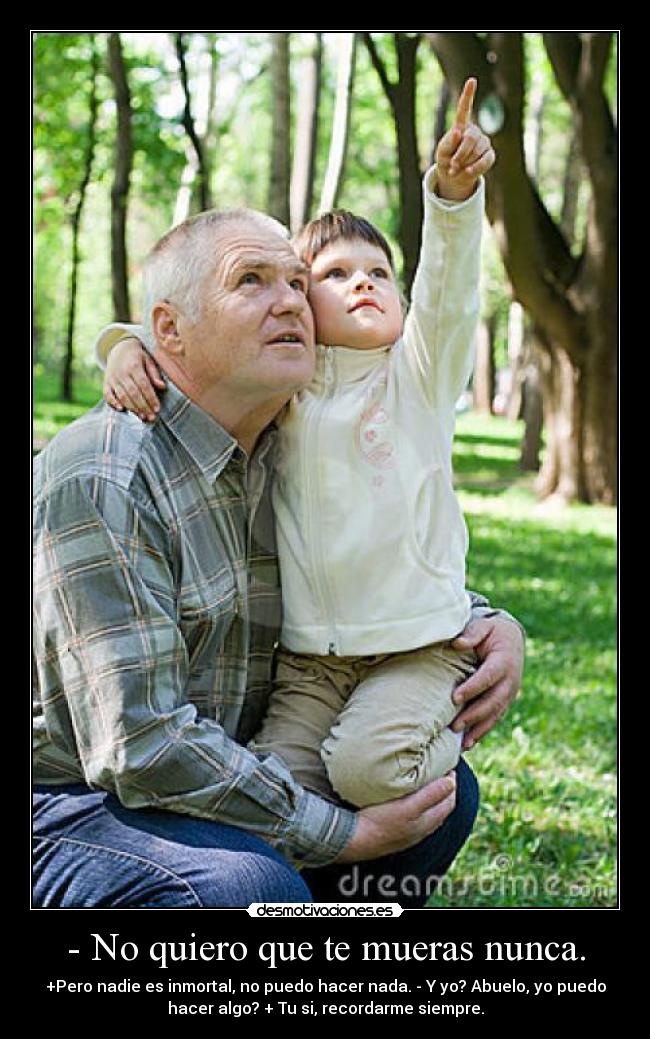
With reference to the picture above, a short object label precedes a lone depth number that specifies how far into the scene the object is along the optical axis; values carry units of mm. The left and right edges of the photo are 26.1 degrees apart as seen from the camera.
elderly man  2311
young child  2535
